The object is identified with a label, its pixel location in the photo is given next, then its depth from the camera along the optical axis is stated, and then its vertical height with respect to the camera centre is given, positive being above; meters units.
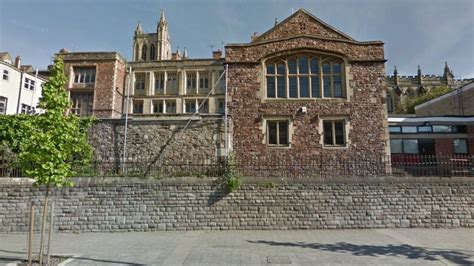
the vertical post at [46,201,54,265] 7.07 -2.28
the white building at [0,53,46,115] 29.44 +8.44
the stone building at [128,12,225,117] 35.22 +10.64
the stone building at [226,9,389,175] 15.63 +4.23
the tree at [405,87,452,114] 40.00 +10.36
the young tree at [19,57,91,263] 7.01 +0.70
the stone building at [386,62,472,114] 55.03 +17.18
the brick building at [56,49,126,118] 29.48 +9.15
